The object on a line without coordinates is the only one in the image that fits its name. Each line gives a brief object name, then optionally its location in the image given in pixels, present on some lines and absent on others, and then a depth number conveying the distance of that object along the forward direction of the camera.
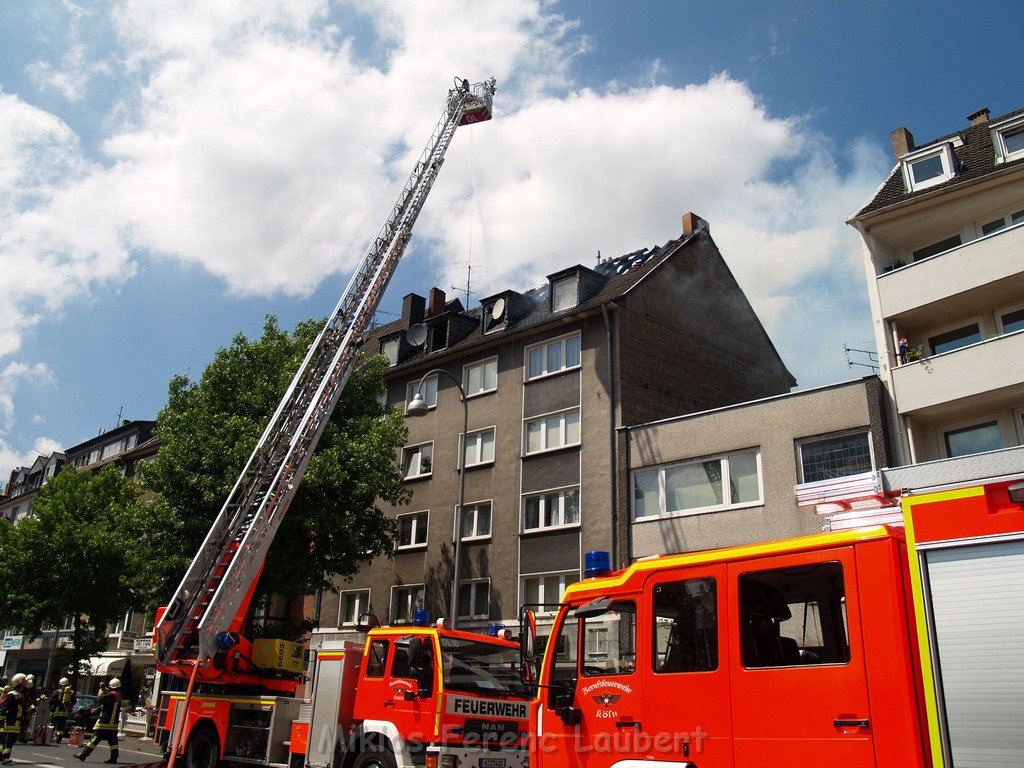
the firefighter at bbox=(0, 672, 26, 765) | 14.93
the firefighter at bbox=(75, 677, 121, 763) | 15.89
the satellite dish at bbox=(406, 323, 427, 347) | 31.31
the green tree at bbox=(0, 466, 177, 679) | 30.11
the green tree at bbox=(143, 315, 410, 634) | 20.90
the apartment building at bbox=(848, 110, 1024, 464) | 17.38
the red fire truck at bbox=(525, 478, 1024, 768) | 5.03
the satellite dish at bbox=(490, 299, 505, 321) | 28.58
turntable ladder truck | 10.47
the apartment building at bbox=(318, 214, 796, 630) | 23.11
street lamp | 18.11
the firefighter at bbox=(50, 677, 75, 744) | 20.98
